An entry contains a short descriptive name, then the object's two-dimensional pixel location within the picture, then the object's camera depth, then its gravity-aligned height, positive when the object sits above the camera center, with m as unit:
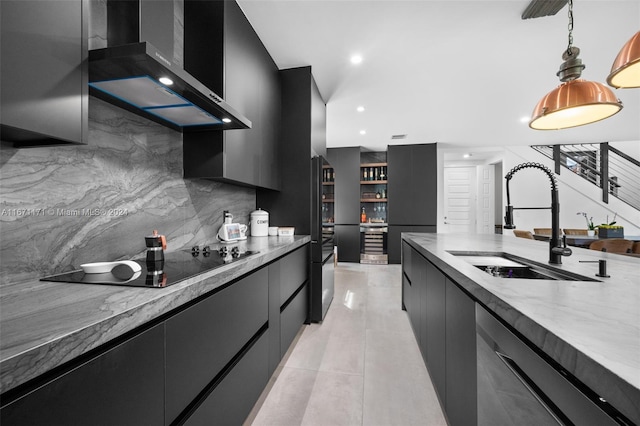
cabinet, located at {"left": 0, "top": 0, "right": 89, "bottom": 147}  0.71 +0.42
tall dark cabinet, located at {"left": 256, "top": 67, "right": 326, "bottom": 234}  2.79 +0.60
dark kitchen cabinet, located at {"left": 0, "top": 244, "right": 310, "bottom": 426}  0.54 -0.45
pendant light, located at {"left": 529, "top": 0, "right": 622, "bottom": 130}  1.50 +0.69
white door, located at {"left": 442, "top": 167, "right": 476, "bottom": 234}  8.05 +0.48
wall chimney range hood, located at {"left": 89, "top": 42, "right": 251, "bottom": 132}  0.95 +0.56
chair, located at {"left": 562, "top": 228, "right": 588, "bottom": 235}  5.40 -0.36
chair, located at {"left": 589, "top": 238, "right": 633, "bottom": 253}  3.70 -0.42
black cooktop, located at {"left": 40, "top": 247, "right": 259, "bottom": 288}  0.91 -0.23
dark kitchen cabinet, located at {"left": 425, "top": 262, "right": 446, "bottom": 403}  1.39 -0.65
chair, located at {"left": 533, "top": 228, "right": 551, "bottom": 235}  5.52 -0.35
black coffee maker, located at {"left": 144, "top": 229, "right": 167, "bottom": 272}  1.24 -0.18
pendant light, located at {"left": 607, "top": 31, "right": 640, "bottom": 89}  1.14 +0.68
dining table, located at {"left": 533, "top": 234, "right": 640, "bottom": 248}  4.34 -0.42
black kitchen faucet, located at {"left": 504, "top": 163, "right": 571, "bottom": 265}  1.23 -0.10
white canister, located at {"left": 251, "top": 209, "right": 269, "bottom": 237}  2.63 -0.09
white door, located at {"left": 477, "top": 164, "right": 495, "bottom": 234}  7.75 +0.47
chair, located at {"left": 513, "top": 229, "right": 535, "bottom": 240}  4.89 -0.36
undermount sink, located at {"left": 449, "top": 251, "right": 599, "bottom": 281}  1.15 -0.27
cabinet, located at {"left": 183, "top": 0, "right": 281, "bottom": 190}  1.77 +0.96
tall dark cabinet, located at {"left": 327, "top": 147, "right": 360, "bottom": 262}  6.32 +0.26
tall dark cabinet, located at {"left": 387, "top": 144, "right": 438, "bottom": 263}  6.16 +0.54
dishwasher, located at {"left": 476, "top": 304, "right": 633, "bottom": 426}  0.46 -0.38
